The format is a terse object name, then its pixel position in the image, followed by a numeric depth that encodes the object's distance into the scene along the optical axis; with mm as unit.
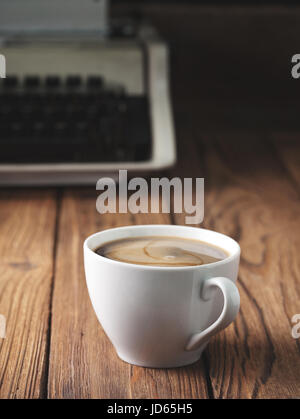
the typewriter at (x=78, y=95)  887
